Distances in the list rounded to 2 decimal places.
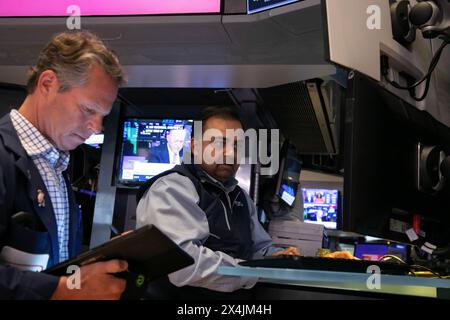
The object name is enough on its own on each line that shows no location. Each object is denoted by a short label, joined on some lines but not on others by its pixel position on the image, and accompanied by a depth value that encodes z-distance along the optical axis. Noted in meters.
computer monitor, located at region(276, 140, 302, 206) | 4.36
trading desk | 0.81
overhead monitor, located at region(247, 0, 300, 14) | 2.03
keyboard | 1.04
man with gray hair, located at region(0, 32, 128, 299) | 1.12
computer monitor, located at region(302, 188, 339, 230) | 5.93
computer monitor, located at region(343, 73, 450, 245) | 1.02
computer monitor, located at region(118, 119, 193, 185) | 3.93
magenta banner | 2.18
